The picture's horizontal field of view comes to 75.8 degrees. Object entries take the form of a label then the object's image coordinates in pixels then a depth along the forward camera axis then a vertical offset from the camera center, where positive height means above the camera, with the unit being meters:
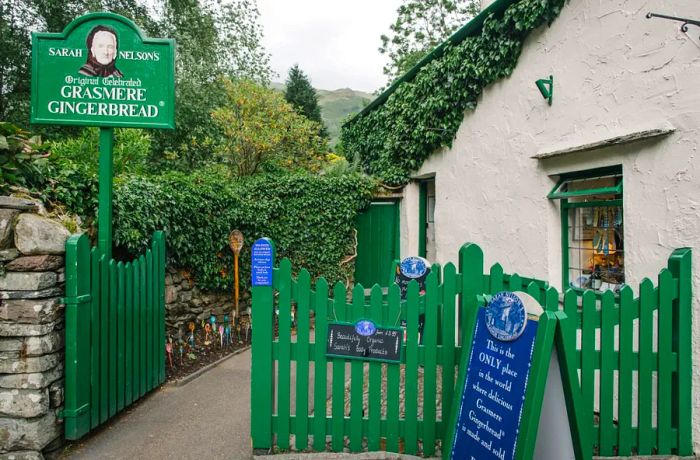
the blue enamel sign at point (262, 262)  3.31 -0.16
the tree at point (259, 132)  10.57 +2.59
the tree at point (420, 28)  22.03 +10.86
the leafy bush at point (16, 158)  3.70 +0.70
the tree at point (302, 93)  28.28 +9.46
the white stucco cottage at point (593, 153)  3.62 +0.88
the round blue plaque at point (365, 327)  3.29 -0.64
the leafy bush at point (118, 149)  6.74 +1.43
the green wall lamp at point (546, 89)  4.93 +1.68
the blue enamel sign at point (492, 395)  2.59 -0.95
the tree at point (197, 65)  15.03 +6.42
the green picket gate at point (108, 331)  3.62 -0.85
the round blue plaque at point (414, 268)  5.59 -0.35
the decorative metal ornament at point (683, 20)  3.38 +1.68
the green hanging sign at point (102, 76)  4.12 +1.54
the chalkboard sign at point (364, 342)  3.29 -0.75
